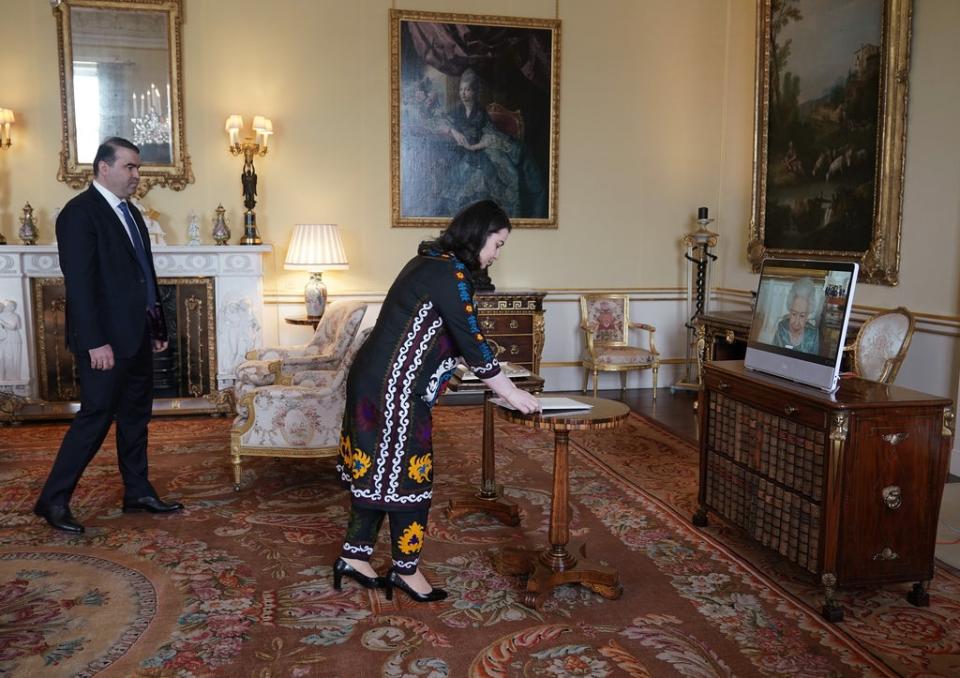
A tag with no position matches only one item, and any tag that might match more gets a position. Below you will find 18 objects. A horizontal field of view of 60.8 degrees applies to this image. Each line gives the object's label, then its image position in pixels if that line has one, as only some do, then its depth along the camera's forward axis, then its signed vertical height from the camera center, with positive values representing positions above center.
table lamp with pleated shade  7.05 -0.14
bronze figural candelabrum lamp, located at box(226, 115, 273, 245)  7.10 +0.75
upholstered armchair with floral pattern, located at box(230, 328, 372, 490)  4.85 -1.09
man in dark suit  4.04 -0.32
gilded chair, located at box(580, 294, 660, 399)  7.63 -0.97
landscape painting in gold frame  5.80 +0.86
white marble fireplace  6.70 -0.50
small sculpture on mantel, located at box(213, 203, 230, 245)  7.12 +0.06
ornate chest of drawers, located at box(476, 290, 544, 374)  7.46 -0.76
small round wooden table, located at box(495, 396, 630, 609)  3.26 -1.28
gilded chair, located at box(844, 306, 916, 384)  4.45 -0.55
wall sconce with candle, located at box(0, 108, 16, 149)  6.79 +0.93
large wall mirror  6.98 +1.33
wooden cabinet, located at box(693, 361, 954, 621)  3.26 -0.97
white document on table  3.34 -0.68
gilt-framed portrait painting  7.60 +1.18
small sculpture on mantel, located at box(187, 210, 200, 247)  7.13 +0.05
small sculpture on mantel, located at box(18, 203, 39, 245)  6.82 +0.07
